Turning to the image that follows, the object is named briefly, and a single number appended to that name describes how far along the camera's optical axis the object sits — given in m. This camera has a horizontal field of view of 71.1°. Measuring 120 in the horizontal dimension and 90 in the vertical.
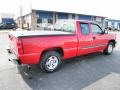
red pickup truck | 2.54
